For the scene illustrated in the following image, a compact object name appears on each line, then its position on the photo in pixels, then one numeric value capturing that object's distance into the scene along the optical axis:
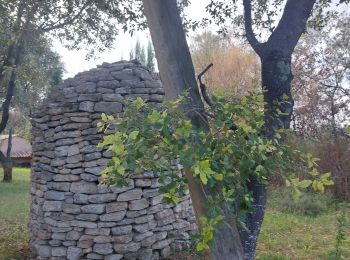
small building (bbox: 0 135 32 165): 29.73
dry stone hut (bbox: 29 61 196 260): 5.07
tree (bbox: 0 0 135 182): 6.52
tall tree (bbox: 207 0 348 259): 3.11
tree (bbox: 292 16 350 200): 13.60
